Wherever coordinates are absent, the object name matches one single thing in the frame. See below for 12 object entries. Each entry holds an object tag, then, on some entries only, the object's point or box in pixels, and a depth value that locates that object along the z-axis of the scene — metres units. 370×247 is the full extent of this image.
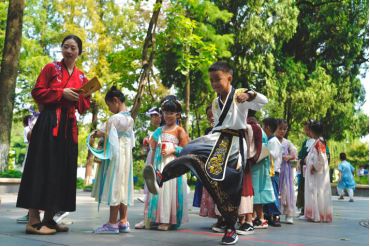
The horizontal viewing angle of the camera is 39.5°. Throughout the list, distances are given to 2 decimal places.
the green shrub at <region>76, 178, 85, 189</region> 21.20
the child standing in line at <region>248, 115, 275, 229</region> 7.10
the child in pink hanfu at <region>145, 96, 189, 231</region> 6.45
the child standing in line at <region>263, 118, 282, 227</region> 7.62
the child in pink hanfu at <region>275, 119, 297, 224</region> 8.29
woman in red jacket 5.57
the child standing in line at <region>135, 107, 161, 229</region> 7.83
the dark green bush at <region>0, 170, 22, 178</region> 14.49
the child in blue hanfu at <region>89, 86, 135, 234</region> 5.91
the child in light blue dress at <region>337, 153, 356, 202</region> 17.97
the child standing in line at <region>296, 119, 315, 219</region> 9.47
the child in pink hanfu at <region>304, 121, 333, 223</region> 8.59
